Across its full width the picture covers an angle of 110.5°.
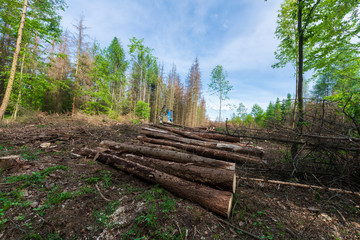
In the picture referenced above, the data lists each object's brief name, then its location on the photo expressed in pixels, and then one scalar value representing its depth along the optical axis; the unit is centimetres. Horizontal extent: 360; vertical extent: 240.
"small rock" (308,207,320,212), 213
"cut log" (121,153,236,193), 215
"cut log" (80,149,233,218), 190
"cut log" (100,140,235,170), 261
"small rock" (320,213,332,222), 195
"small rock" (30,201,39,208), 179
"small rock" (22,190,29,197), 196
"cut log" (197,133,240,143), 517
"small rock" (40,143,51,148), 402
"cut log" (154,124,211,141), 549
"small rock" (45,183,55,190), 217
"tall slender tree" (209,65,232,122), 2365
